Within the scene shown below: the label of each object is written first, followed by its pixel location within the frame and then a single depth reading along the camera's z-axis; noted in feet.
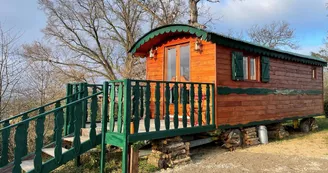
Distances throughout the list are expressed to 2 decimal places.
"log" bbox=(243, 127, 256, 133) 20.48
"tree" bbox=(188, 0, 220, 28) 46.50
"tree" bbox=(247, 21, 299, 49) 77.82
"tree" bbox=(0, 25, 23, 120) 23.79
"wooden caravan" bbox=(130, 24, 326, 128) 18.35
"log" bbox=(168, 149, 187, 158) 15.04
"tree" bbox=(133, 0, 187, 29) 54.13
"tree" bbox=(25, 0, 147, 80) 51.34
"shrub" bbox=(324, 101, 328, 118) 48.86
